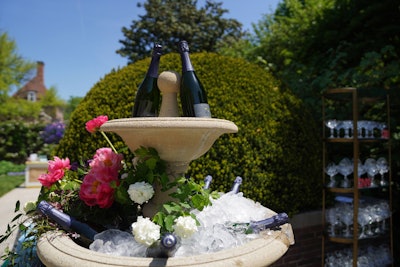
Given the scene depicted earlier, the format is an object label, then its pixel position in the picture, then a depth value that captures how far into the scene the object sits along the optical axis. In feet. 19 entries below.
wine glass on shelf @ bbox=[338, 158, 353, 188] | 10.99
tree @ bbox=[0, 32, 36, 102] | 67.72
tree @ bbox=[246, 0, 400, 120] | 14.70
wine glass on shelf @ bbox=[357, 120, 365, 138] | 10.82
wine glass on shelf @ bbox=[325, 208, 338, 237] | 10.83
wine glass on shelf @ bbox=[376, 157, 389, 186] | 11.32
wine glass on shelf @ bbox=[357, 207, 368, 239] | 10.70
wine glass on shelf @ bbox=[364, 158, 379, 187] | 11.16
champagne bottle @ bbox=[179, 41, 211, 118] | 5.96
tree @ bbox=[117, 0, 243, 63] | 66.03
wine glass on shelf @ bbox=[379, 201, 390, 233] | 11.26
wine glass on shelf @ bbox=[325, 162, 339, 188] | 11.01
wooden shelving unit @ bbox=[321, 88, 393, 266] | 10.23
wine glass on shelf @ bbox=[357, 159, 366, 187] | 11.02
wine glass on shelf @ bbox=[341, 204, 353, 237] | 10.78
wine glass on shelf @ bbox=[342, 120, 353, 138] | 10.81
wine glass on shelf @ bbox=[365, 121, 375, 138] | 10.85
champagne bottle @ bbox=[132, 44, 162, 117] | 6.24
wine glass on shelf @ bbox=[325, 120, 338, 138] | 10.93
